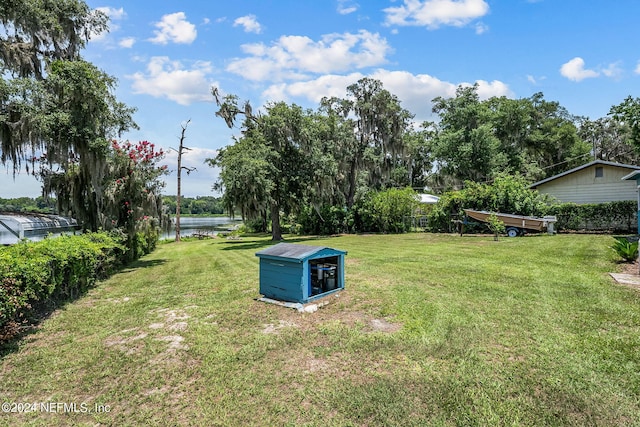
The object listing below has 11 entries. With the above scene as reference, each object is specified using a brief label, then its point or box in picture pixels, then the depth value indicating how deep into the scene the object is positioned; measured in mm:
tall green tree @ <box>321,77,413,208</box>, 23734
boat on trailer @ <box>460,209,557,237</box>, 16172
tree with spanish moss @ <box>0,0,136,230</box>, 8344
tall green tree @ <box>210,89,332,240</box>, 16844
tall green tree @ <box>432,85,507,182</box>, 25500
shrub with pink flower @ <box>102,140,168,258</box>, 10711
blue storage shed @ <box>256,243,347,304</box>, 5661
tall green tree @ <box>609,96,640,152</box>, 10781
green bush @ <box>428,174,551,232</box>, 17469
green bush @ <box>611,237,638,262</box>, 8281
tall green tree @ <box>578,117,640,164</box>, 32906
